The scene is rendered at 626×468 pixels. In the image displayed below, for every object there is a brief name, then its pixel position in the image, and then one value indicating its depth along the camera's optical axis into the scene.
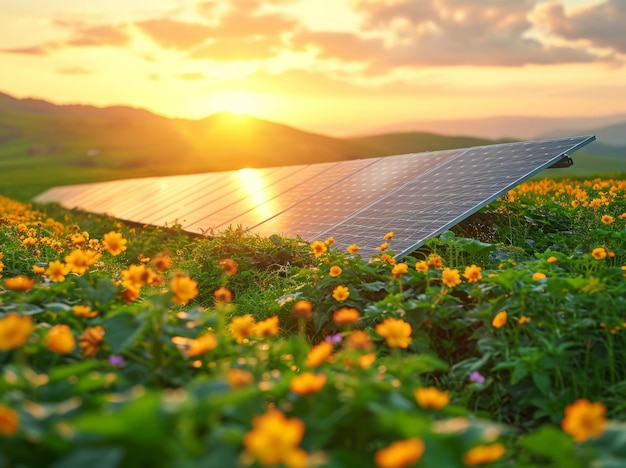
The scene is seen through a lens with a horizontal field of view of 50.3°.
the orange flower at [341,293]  4.21
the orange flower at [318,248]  4.93
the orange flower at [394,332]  2.35
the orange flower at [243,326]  2.42
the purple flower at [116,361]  2.59
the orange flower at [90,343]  2.71
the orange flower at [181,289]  2.67
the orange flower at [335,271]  4.52
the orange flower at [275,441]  1.47
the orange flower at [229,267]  2.83
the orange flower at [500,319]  3.54
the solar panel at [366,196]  6.27
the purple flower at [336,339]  3.10
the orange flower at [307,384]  1.99
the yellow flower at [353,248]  4.77
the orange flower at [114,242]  3.45
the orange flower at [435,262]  4.20
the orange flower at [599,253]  3.88
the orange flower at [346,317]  2.38
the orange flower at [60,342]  2.28
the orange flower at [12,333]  1.86
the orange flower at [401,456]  1.45
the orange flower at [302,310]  2.44
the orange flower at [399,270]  4.10
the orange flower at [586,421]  1.76
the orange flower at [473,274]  4.07
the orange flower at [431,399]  2.03
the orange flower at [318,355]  2.07
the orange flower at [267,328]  2.47
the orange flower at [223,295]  2.70
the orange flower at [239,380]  1.87
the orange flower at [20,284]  2.95
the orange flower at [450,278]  4.07
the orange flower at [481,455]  1.68
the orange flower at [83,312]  3.09
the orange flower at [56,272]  3.48
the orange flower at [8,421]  1.58
